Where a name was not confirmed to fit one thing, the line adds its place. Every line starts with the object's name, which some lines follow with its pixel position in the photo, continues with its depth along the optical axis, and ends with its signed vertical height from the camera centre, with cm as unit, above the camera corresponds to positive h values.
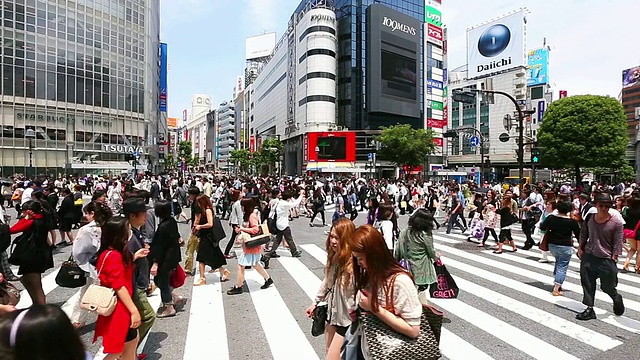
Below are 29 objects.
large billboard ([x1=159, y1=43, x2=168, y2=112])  7600 +2016
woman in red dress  305 -91
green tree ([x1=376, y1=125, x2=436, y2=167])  5009 +380
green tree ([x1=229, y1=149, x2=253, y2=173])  8825 +381
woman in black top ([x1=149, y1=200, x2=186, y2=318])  499 -100
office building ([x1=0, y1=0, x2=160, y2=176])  3850 +1021
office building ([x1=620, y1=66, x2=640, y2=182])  9100 +2258
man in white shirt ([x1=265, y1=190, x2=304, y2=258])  927 -127
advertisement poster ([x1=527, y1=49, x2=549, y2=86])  8131 +2255
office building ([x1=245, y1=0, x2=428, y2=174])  6159 +1606
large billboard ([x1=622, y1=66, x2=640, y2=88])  8981 +2388
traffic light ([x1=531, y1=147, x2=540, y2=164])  1915 +96
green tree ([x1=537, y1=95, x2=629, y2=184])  3525 +383
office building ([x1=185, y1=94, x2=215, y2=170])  17409 +2030
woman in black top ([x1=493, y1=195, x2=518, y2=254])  1013 -131
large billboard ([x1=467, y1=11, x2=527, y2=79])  7306 +2617
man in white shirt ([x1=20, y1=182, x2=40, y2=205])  1241 -72
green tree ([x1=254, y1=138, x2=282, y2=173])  7029 +409
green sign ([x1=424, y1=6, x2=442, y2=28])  7359 +3138
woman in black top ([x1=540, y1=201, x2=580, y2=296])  622 -107
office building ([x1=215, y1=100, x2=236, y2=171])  14200 +1541
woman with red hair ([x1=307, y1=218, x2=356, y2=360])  304 -98
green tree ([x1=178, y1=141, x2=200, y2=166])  9881 +573
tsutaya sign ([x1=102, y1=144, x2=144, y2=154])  4553 +298
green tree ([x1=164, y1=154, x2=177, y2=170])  9921 +262
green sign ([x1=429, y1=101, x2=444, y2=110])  7162 +1306
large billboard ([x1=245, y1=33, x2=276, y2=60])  12065 +4147
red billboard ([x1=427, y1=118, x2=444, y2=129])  7112 +952
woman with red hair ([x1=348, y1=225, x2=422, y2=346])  224 -70
